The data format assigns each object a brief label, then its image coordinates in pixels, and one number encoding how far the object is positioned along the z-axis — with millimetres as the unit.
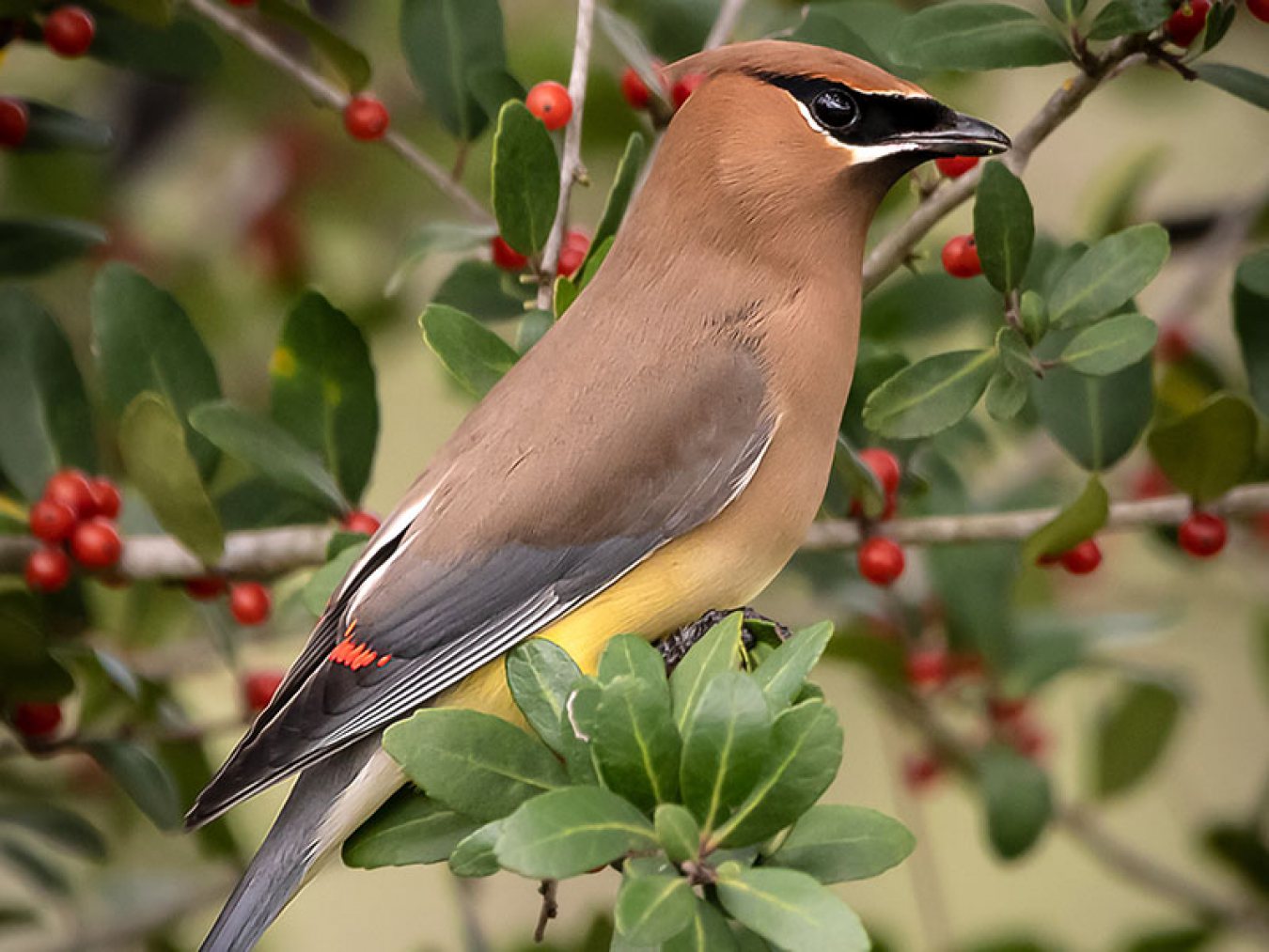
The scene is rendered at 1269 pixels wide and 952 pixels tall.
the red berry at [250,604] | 4586
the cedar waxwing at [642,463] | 3639
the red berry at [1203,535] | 4191
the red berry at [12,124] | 4492
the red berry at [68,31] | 4410
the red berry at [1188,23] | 3475
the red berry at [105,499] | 4422
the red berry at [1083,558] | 4309
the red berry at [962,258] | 4023
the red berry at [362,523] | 4383
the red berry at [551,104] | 4227
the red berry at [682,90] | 4168
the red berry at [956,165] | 4090
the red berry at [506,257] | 4238
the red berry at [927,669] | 5465
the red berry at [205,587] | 4426
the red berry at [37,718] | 4410
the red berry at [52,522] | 4320
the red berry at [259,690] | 5105
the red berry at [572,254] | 4321
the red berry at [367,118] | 4520
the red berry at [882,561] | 4301
